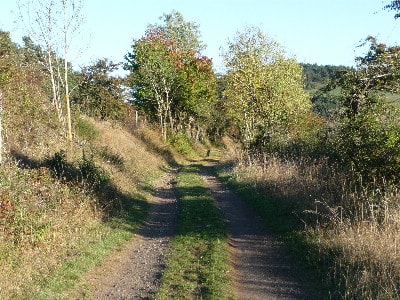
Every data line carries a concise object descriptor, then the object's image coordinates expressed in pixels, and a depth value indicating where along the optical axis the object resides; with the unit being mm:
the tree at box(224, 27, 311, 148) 23719
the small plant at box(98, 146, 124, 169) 21016
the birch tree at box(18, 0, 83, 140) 18203
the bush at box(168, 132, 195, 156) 39428
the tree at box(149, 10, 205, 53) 56219
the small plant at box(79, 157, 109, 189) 14586
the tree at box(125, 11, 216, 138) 38188
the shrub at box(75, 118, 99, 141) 24016
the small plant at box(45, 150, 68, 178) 14331
